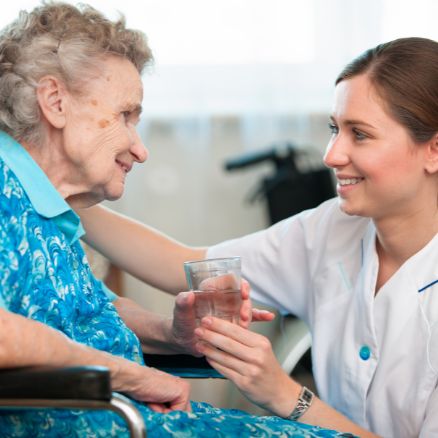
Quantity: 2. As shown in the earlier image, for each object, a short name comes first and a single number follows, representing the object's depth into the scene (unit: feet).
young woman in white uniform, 5.41
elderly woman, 4.67
